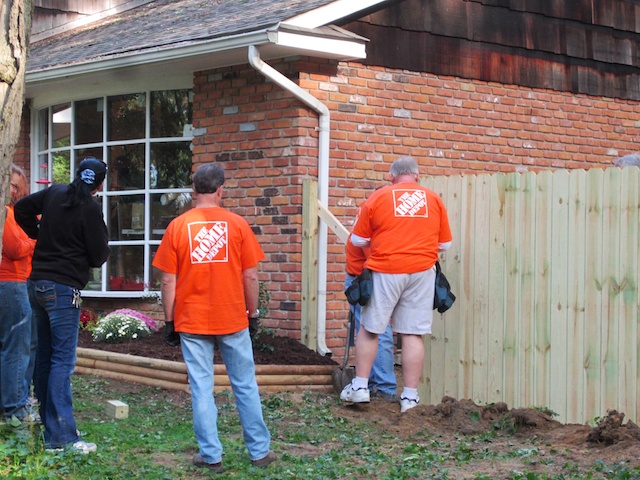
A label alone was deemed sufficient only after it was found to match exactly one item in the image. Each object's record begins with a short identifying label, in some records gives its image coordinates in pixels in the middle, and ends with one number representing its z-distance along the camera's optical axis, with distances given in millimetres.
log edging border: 8047
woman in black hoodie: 5695
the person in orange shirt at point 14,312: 6414
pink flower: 10055
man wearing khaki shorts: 7258
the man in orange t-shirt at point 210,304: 5555
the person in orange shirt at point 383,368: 7891
